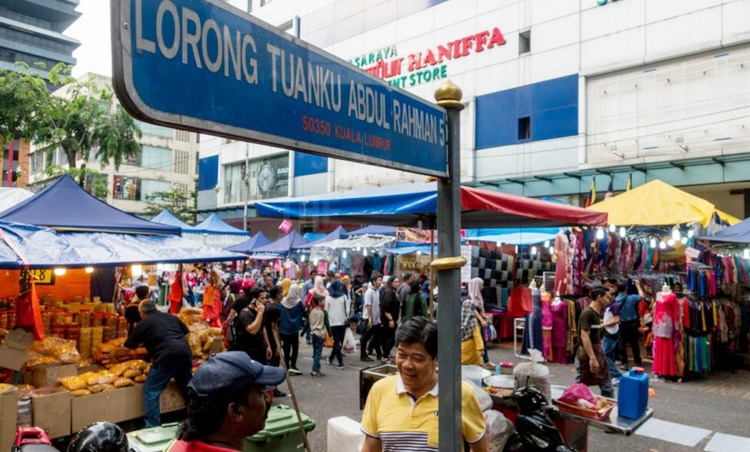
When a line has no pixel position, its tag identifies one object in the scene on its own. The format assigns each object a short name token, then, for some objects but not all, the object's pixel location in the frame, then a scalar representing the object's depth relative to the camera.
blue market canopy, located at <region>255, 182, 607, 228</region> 3.93
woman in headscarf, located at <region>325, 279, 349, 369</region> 10.48
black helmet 2.63
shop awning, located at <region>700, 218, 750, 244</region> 8.96
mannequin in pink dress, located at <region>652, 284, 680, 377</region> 9.19
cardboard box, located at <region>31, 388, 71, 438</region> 5.31
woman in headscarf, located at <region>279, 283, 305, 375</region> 9.27
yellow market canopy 9.80
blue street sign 1.07
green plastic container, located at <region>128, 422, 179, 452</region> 3.87
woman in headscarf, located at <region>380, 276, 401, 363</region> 10.80
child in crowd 9.65
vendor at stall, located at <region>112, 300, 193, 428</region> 6.02
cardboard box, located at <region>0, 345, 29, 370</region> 5.76
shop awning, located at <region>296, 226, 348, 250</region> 19.12
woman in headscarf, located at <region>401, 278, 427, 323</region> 10.45
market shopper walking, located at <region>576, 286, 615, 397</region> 6.54
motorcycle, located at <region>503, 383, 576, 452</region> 3.83
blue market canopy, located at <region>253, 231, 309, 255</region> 19.28
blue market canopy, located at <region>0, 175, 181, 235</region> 7.24
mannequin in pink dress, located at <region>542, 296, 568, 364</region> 10.82
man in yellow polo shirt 2.61
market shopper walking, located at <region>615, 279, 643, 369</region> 10.06
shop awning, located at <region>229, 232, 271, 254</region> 19.80
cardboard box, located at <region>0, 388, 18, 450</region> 4.91
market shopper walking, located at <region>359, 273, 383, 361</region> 11.12
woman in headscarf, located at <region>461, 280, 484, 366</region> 6.38
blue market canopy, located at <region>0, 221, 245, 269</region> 5.71
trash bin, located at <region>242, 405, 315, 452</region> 4.28
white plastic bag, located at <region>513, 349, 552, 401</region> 4.39
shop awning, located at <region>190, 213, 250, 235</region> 17.38
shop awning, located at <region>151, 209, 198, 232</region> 14.25
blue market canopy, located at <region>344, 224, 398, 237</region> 19.08
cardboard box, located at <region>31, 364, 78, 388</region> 5.93
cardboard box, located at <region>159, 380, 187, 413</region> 6.35
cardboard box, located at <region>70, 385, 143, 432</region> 5.60
